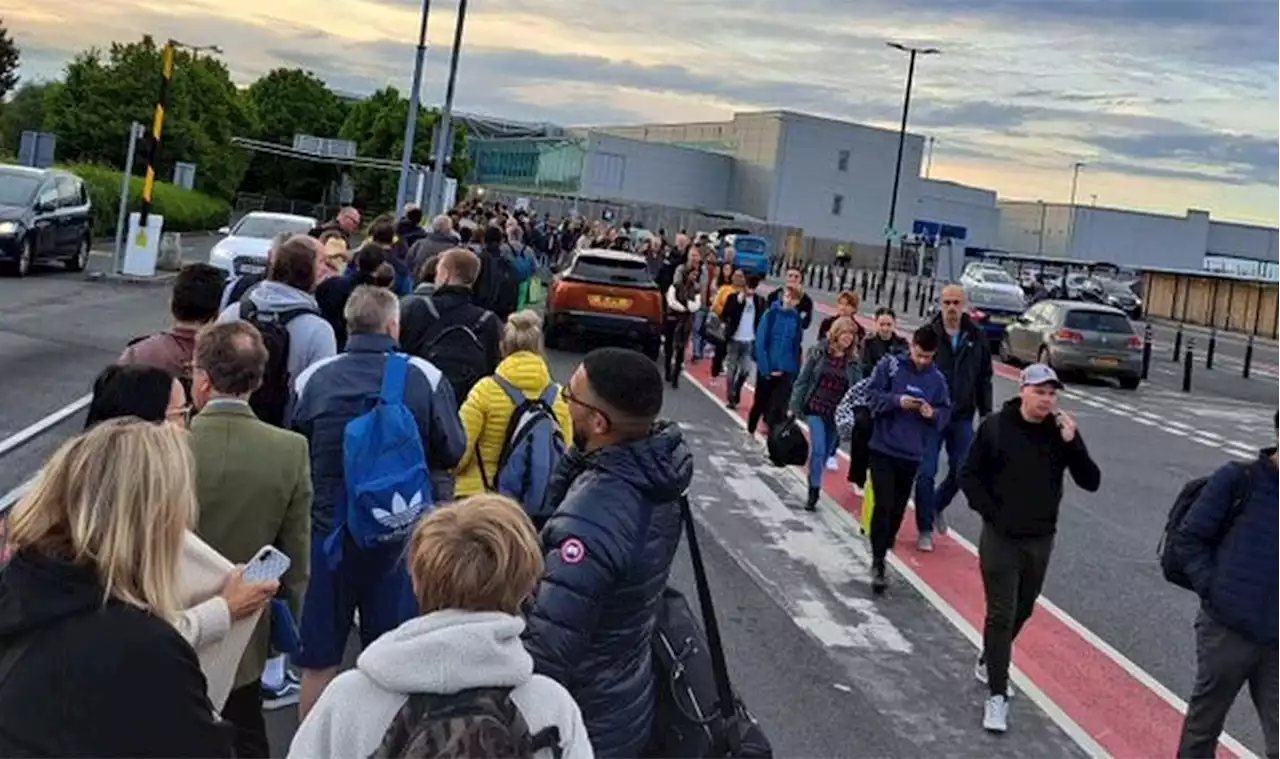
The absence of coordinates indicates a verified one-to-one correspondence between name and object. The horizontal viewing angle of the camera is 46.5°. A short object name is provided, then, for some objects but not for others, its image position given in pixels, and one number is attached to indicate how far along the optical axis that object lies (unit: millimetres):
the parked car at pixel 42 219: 25234
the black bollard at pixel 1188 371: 28828
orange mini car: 21641
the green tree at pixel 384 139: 82062
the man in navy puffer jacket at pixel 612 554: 3451
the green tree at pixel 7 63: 96438
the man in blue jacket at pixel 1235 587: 5680
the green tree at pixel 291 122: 92500
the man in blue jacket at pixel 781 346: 13273
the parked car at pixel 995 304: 33156
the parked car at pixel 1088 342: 27422
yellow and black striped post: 26453
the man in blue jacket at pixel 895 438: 9242
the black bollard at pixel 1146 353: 29812
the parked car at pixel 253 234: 23719
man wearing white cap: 6926
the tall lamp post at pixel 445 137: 34500
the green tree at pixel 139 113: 57031
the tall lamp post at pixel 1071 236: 112250
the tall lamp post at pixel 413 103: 33969
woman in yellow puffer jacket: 6402
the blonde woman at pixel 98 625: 2568
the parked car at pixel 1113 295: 59719
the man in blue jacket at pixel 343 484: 5457
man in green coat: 4520
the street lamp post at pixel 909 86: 62838
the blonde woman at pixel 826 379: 11305
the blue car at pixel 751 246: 58888
